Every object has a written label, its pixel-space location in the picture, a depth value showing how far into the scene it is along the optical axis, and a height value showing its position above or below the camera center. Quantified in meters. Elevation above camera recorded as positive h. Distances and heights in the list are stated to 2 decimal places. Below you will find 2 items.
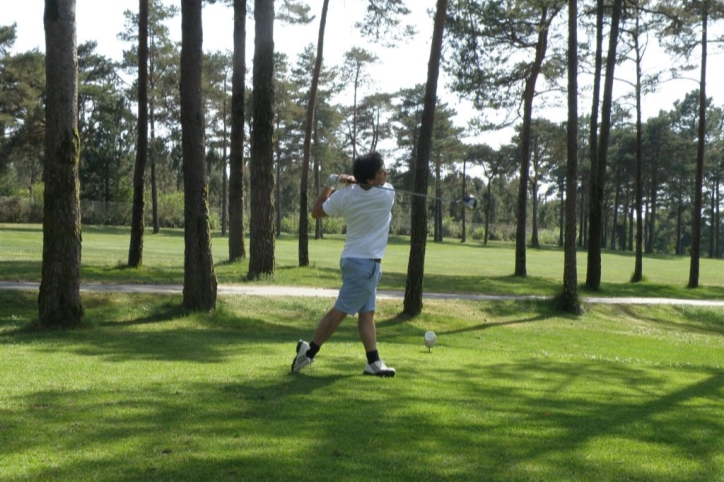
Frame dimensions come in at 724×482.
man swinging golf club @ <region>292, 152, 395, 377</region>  7.87 -0.05
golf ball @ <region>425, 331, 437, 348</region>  11.28 -1.58
